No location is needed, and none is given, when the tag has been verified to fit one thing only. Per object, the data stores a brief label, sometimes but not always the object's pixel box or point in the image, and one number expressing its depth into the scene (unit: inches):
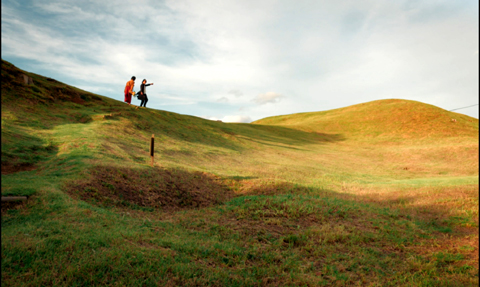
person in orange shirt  903.0
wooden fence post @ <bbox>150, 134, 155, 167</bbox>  550.3
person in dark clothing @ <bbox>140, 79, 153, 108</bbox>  895.1
